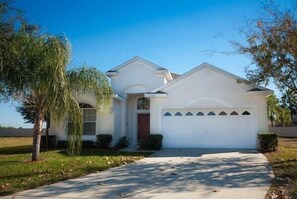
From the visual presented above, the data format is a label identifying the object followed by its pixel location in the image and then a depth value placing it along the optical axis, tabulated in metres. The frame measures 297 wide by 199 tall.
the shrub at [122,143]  14.32
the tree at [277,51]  8.47
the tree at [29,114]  8.62
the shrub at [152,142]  12.43
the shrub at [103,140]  13.58
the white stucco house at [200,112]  12.59
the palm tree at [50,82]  7.19
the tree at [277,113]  29.44
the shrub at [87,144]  13.87
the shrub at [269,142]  11.22
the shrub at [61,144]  14.19
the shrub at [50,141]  14.41
